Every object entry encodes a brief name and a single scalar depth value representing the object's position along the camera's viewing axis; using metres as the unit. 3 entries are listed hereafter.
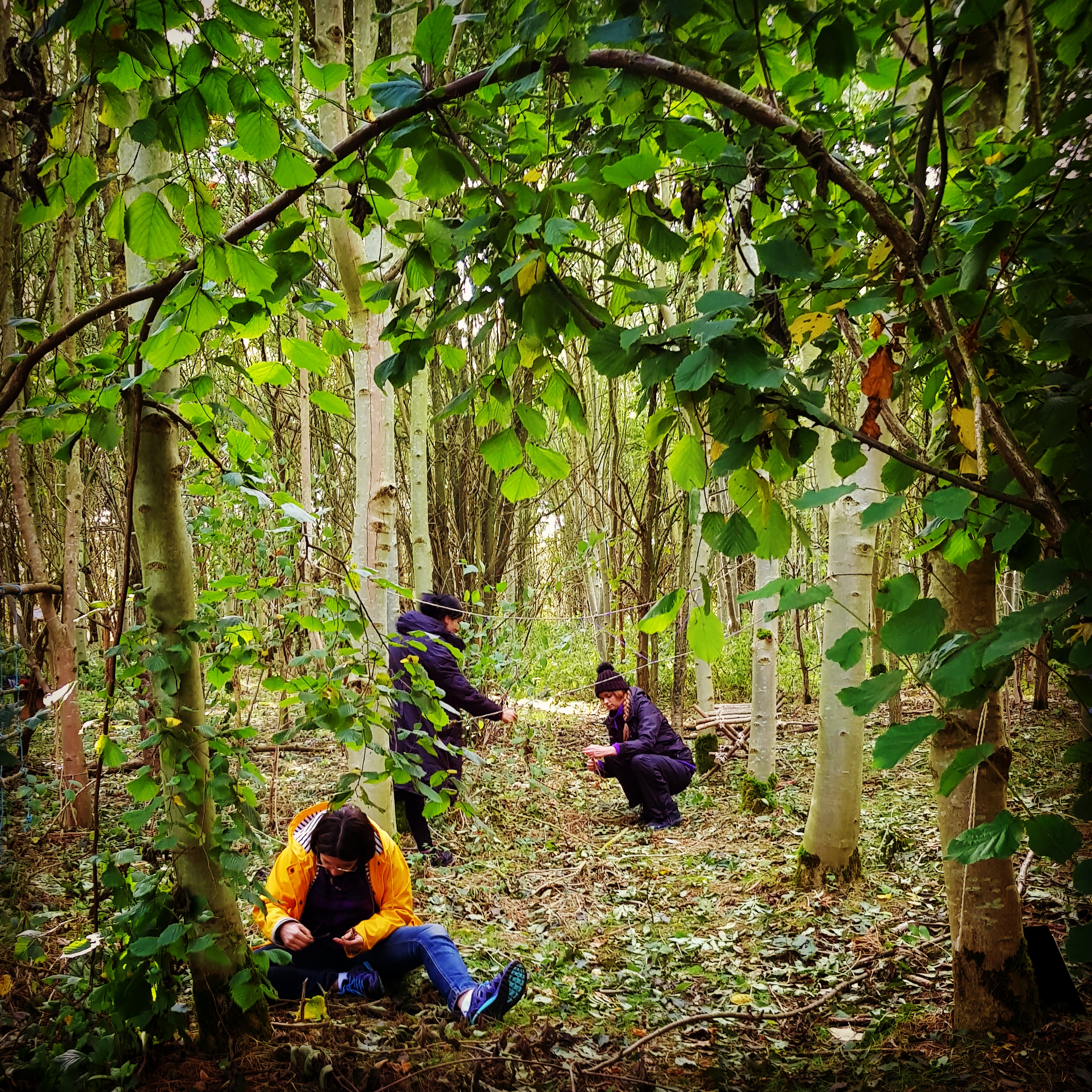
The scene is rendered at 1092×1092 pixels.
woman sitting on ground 2.76
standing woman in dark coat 4.52
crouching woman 5.34
